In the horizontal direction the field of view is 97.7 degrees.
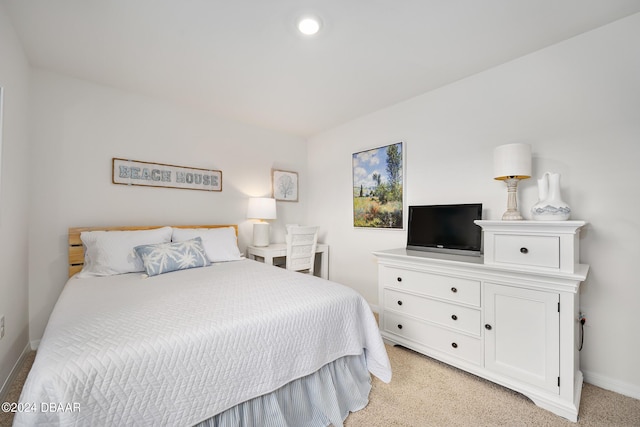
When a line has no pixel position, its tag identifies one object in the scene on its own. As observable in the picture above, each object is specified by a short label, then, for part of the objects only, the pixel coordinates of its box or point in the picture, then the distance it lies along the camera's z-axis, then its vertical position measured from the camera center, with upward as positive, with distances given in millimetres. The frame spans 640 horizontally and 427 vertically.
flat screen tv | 2283 -150
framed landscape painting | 3045 +291
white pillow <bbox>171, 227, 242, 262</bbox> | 2746 -283
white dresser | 1587 -644
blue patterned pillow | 2215 -362
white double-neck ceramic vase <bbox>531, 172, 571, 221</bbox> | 1718 +53
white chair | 3250 -427
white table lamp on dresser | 1935 +310
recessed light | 1760 +1213
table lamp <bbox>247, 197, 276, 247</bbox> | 3496 -18
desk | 3285 -490
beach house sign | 2758 +402
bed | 947 -577
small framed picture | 3918 +391
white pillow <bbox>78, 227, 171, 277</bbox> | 2221 -320
